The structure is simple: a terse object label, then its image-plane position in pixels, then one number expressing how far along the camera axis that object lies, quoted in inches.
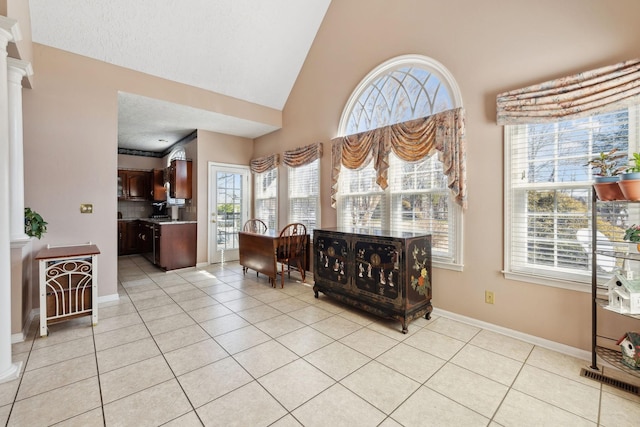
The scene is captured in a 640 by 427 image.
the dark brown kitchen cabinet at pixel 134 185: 268.8
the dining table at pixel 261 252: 156.6
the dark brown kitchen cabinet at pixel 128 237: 261.6
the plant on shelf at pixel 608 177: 69.6
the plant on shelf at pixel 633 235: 68.2
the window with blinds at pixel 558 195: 81.3
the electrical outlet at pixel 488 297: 103.7
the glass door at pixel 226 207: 217.3
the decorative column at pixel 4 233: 75.6
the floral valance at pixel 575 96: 74.9
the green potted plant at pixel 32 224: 103.7
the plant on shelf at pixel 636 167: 66.7
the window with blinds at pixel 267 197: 214.2
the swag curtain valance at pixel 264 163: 206.1
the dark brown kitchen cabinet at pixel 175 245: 193.8
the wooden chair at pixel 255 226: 212.5
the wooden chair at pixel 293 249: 159.3
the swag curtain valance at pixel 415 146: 106.9
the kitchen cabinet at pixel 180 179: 212.8
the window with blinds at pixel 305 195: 177.0
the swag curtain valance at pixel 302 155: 169.8
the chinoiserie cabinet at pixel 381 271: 102.7
